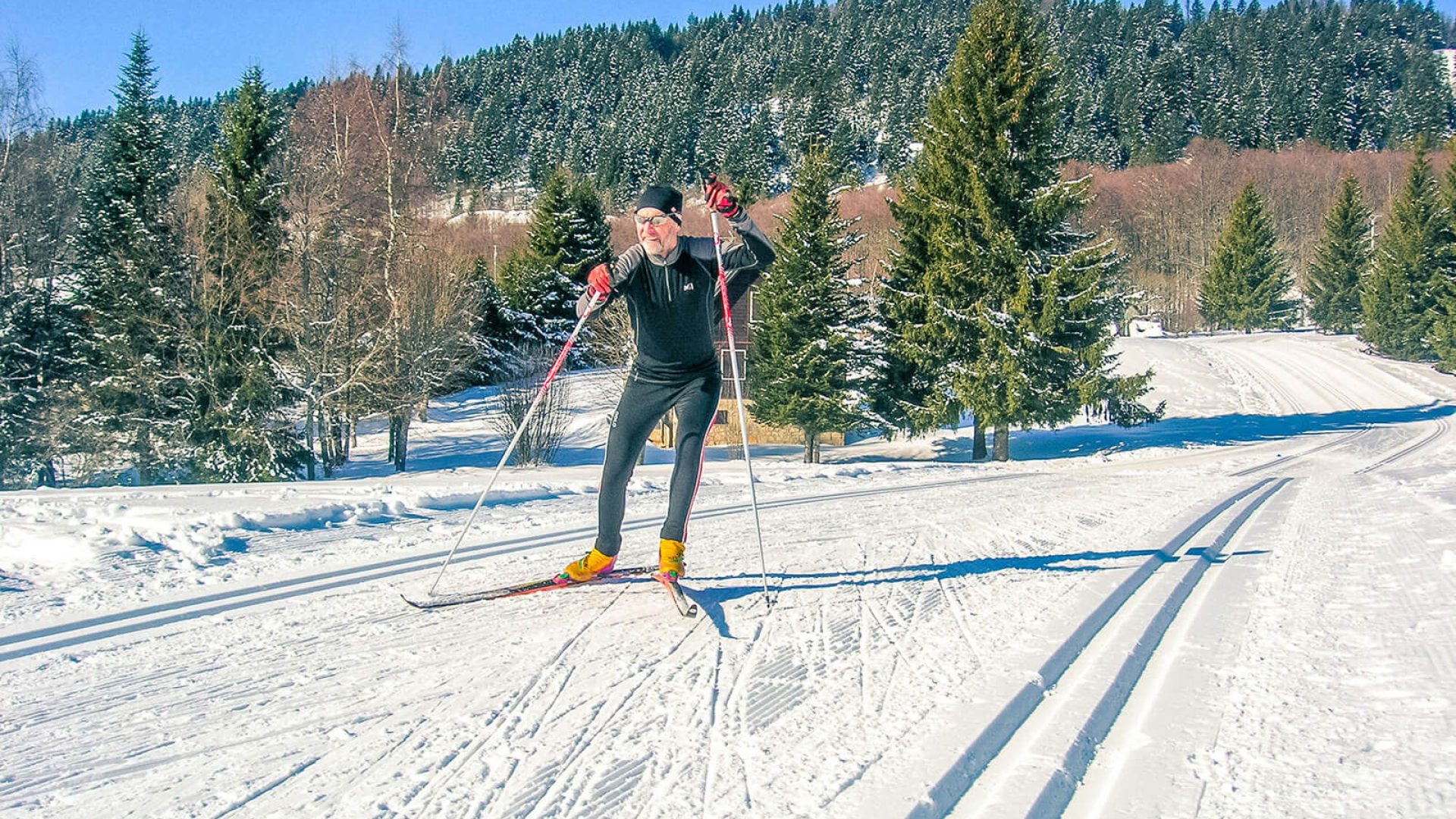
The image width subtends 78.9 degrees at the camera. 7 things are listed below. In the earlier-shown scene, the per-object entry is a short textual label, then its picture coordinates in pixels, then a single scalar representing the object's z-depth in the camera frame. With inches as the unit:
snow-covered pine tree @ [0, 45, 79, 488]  944.3
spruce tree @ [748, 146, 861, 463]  968.9
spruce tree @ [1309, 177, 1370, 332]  2224.4
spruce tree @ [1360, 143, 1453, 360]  1768.0
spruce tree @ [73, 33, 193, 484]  956.0
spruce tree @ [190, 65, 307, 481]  950.4
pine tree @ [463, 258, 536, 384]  1517.0
